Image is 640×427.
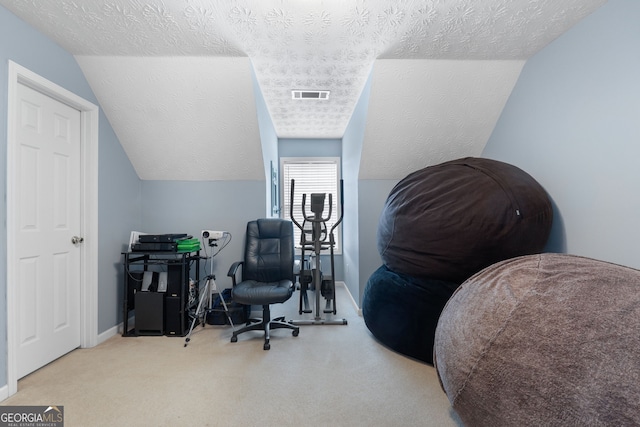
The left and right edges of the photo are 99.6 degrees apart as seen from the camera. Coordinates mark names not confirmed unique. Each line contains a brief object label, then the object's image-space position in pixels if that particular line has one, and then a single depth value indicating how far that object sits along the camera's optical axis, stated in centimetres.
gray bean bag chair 86
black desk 265
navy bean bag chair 206
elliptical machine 288
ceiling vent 298
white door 194
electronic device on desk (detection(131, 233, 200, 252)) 271
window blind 462
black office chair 262
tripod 271
